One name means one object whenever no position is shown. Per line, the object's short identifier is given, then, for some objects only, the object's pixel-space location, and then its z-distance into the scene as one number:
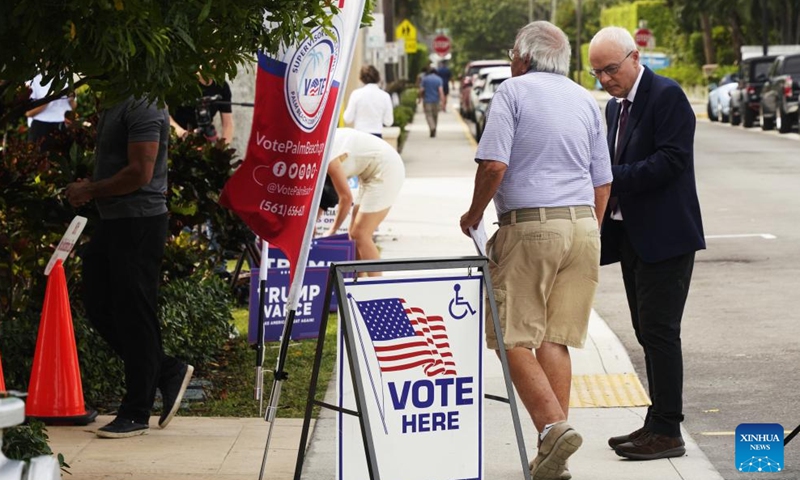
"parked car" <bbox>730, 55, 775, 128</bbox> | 38.16
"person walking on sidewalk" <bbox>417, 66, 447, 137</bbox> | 35.53
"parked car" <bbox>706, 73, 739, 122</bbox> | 42.69
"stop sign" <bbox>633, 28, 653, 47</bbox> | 60.19
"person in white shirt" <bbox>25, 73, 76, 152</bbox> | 11.37
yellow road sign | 53.06
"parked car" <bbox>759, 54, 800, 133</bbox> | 33.50
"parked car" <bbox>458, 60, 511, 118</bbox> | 47.38
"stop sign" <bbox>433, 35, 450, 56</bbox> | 57.03
